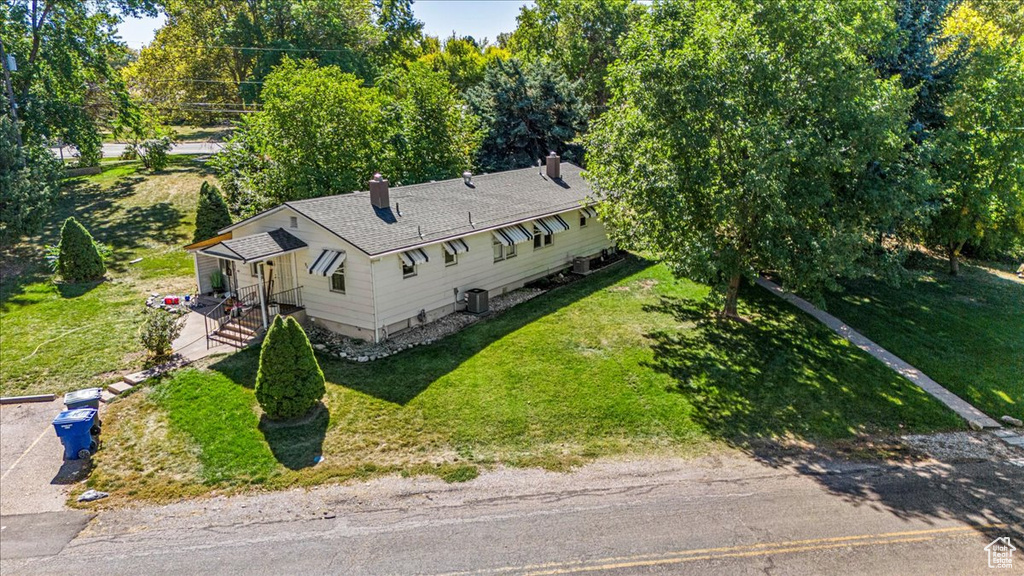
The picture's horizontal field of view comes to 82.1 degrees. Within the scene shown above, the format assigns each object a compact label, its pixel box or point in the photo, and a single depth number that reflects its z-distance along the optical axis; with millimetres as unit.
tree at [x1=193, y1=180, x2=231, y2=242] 25234
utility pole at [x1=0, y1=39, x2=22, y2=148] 27922
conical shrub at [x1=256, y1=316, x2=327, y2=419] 13055
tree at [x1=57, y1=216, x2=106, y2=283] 21797
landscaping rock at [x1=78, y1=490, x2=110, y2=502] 10945
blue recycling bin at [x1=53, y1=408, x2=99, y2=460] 11844
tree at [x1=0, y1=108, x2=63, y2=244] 23453
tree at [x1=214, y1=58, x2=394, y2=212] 25094
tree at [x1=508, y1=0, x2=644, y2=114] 44312
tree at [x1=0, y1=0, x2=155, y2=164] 29688
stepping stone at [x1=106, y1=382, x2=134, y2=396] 14375
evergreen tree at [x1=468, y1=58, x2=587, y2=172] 35344
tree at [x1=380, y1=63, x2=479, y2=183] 28594
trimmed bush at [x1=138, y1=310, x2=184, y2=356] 15555
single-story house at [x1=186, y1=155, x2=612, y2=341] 16719
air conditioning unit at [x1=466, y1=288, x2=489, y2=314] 19531
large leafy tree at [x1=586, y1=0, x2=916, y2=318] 15469
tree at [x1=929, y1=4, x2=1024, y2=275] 23312
